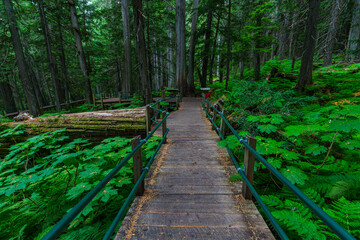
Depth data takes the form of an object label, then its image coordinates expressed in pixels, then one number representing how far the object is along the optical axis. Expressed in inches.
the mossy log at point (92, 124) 240.5
